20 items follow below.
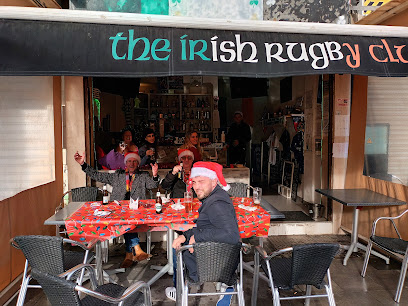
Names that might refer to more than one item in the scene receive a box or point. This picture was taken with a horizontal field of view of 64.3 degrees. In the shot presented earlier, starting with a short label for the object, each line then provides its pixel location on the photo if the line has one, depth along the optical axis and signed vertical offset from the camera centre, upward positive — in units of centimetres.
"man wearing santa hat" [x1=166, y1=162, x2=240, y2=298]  271 -71
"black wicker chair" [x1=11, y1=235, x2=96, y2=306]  261 -101
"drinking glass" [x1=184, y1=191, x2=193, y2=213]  368 -79
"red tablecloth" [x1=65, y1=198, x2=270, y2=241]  333 -93
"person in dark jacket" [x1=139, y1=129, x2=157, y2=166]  648 -36
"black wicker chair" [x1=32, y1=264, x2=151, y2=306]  195 -102
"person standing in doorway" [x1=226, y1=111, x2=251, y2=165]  862 -19
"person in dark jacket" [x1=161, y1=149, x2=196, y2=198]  456 -67
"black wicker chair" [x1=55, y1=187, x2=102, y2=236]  465 -91
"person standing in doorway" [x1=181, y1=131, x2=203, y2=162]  587 -24
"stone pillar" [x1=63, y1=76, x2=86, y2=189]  548 +7
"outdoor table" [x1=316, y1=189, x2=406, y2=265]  416 -89
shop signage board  327 +86
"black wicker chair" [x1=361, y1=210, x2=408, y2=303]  345 -128
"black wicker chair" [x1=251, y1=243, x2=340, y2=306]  244 -106
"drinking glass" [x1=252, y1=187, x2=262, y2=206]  398 -80
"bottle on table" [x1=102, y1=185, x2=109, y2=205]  396 -80
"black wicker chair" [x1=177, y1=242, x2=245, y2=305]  246 -105
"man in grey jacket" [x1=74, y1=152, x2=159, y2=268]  450 -74
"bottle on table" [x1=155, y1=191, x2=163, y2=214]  362 -85
